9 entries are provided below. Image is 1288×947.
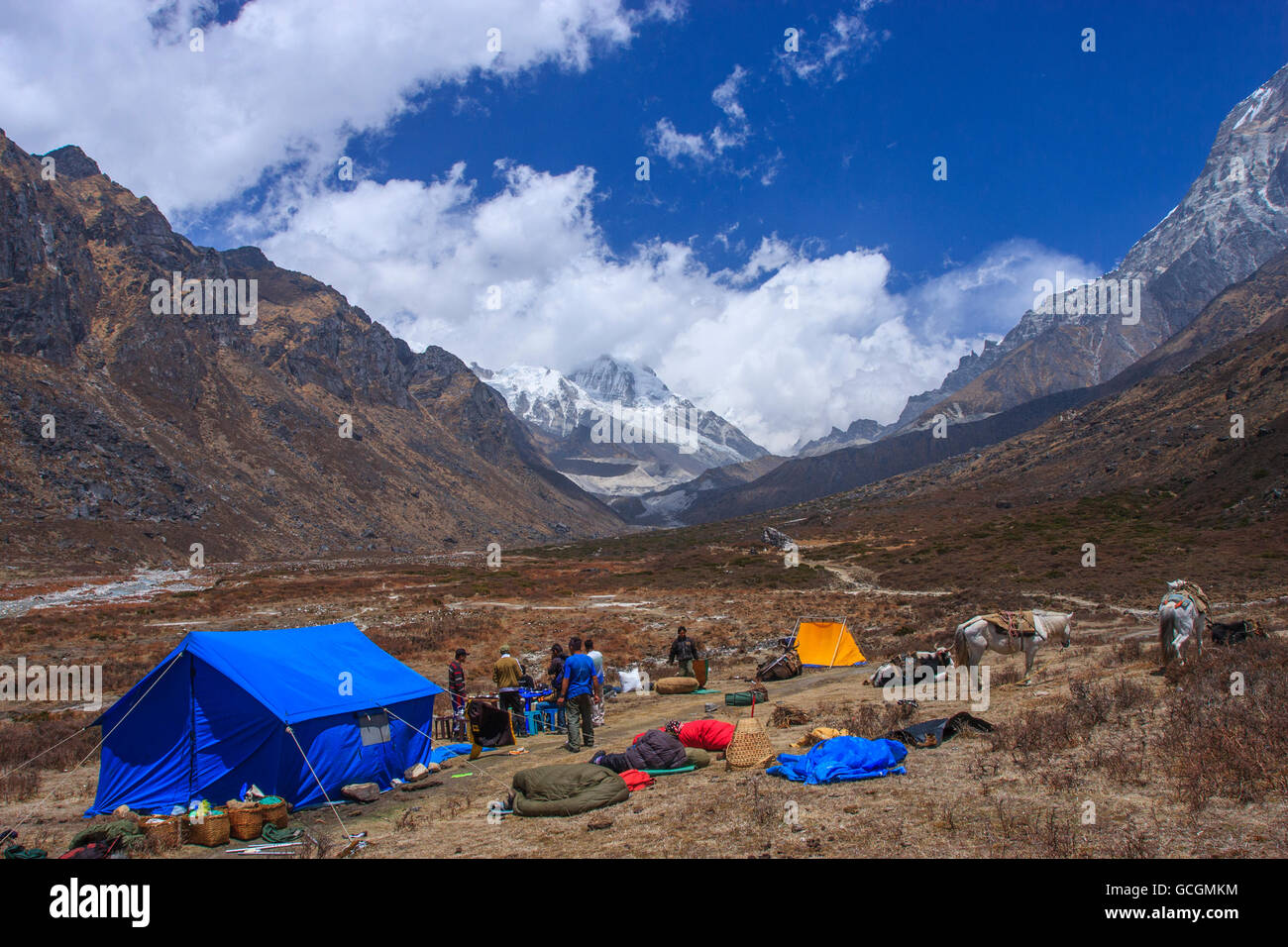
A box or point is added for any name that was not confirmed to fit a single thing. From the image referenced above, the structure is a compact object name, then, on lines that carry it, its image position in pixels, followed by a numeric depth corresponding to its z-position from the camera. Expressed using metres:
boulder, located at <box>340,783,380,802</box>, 11.46
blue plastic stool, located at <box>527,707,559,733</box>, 16.47
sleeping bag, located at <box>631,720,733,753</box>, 12.44
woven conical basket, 11.09
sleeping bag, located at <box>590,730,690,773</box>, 11.49
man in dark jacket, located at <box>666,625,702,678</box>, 20.65
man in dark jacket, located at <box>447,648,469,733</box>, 16.17
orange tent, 24.02
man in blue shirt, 13.73
